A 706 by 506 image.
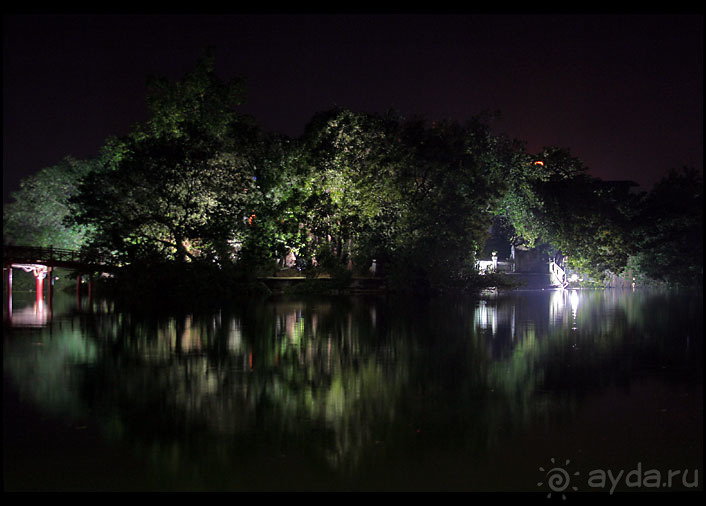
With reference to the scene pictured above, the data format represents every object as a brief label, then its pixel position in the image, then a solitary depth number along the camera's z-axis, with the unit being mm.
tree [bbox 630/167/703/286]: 51125
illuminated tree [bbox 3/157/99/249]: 53812
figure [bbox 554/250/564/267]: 56619
